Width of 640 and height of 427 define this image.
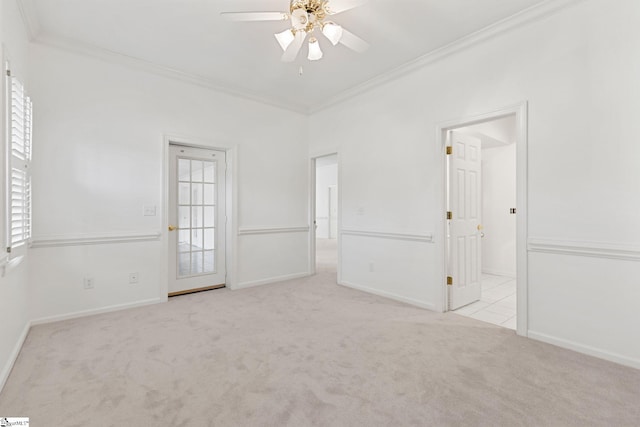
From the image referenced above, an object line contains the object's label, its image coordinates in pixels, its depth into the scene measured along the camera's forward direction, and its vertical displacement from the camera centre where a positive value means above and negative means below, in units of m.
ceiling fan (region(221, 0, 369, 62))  2.05 +1.38
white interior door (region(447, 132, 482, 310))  3.38 -0.08
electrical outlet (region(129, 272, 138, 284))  3.43 -0.75
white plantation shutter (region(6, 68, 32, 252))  2.08 +0.37
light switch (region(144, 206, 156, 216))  3.52 +0.02
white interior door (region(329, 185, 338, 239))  11.24 +0.03
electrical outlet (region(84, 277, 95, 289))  3.17 -0.75
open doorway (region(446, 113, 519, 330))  3.36 -0.28
